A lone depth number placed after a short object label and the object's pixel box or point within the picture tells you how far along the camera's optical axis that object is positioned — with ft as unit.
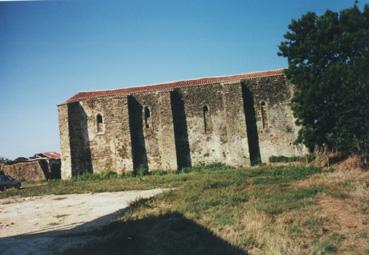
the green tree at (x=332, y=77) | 44.27
